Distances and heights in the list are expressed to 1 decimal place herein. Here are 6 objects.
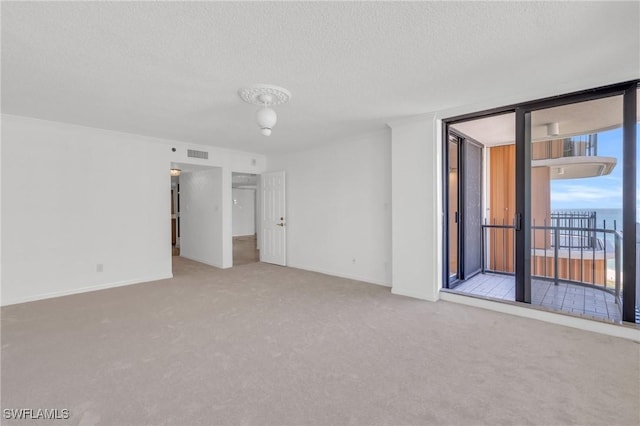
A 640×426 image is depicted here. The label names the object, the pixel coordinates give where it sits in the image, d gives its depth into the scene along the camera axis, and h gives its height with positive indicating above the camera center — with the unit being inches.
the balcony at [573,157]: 199.8 +36.5
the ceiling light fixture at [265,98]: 117.4 +47.4
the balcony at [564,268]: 140.9 -39.7
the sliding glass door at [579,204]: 113.2 +2.4
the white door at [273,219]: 258.5 -7.6
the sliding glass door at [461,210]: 185.8 -0.3
